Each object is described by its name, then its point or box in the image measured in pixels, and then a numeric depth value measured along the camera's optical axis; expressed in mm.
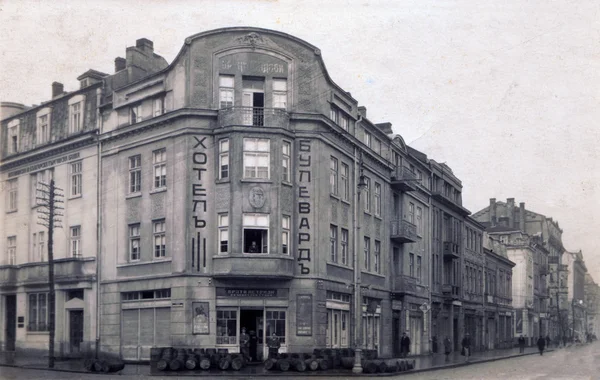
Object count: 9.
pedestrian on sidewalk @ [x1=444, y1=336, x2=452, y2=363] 56612
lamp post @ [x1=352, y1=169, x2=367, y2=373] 30047
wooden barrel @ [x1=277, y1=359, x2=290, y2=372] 30172
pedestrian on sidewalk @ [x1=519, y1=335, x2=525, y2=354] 61122
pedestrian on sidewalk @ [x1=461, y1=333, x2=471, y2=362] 42906
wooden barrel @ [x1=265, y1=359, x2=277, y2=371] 30172
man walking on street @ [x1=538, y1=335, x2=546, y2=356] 56094
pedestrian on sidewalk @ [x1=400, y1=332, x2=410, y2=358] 46406
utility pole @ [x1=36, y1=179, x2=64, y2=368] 32812
